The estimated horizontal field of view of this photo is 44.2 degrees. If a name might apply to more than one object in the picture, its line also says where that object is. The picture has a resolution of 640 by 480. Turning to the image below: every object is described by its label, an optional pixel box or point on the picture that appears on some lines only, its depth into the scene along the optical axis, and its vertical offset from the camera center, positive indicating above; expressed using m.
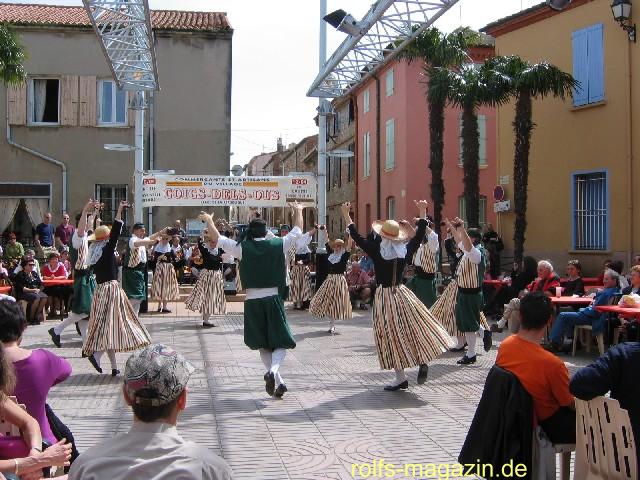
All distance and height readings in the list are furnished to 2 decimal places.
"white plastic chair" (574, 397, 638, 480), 3.81 -0.95
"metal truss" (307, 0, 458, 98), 13.08 +3.80
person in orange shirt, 4.45 -0.75
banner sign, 17.25 +1.34
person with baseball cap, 2.62 -0.65
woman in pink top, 4.13 -0.64
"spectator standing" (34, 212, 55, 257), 19.80 +0.40
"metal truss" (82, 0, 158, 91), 13.99 +4.10
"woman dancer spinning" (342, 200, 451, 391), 7.91 -0.64
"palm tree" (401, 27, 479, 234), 23.77 +5.86
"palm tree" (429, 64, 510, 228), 18.58 +3.72
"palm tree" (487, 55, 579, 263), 17.75 +3.64
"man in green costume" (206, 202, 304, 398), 7.81 -0.34
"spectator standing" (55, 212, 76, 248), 19.38 +0.42
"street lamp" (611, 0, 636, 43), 15.92 +4.82
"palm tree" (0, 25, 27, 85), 17.78 +4.36
